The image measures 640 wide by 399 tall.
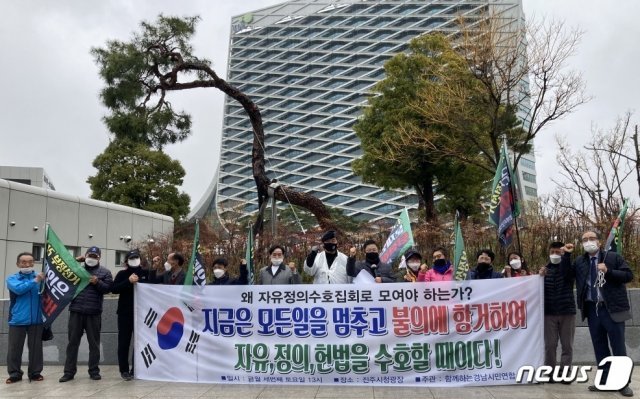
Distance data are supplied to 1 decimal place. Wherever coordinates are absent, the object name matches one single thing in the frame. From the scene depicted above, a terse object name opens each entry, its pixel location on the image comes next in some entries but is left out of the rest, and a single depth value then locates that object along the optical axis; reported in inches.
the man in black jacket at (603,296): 237.1
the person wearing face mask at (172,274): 300.0
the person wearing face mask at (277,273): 285.1
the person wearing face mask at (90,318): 281.9
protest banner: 254.7
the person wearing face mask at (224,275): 293.0
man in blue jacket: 280.7
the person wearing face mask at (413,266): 284.7
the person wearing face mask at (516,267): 278.7
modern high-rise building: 3452.3
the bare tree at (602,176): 768.9
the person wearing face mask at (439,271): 273.1
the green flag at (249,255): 297.7
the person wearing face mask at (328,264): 286.7
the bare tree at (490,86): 605.9
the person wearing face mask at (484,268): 270.8
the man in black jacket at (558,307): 255.8
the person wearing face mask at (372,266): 279.9
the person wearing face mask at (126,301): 282.2
